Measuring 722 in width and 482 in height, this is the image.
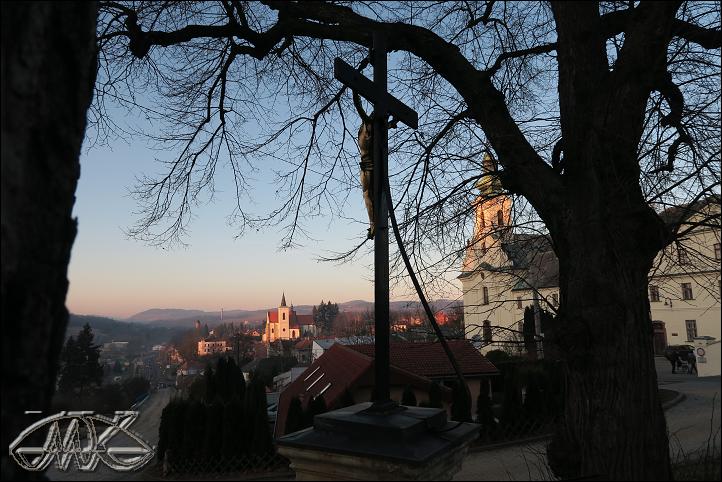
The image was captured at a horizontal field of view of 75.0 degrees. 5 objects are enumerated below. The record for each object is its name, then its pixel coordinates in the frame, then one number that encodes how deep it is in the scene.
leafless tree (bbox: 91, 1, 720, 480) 3.20
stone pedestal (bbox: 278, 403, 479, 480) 2.11
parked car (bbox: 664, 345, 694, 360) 18.45
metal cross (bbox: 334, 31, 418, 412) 2.69
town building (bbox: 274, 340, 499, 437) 13.73
